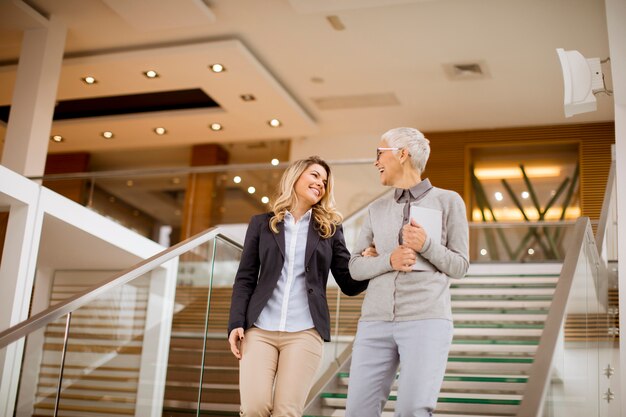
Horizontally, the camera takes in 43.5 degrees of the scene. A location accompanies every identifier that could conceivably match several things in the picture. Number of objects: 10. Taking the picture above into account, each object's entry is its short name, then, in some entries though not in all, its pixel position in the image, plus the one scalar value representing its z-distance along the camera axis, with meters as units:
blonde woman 3.13
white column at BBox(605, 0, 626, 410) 4.72
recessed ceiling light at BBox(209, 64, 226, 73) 9.44
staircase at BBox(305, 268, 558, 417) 5.00
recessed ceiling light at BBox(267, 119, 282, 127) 11.15
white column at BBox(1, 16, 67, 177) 8.45
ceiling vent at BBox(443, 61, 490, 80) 9.47
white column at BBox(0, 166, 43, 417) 6.39
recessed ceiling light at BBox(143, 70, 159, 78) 9.76
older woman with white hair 2.87
